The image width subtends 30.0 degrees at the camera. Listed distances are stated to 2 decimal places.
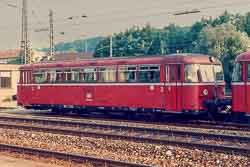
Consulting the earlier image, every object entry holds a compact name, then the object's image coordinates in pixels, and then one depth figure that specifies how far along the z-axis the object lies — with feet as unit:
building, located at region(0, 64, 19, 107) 155.02
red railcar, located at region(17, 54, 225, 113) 67.87
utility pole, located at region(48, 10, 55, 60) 158.61
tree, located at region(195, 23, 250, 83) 190.39
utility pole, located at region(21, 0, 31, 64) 142.72
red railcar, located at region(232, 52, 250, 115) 59.79
